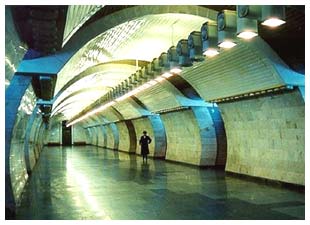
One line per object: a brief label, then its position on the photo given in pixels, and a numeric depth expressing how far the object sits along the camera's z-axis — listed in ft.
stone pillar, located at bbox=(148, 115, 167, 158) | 78.50
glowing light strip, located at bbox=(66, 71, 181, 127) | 36.15
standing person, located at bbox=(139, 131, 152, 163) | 70.28
